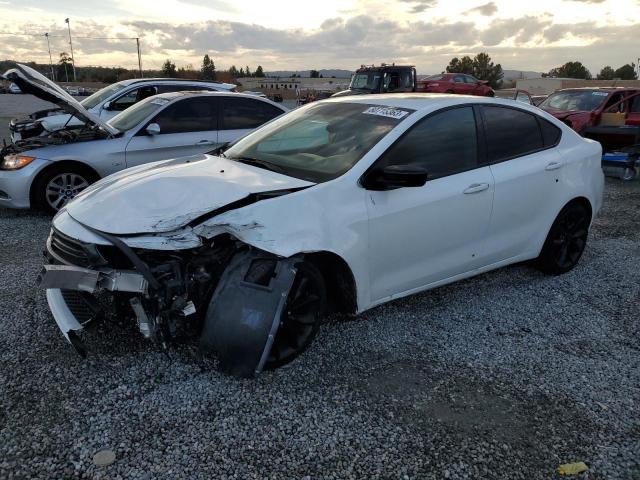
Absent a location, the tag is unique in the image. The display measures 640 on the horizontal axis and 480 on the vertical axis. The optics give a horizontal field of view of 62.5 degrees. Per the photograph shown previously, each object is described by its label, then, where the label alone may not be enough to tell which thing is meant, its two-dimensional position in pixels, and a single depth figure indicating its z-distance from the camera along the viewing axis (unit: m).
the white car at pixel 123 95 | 9.84
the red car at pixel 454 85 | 22.64
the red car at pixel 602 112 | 10.50
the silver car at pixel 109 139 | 6.26
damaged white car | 2.91
